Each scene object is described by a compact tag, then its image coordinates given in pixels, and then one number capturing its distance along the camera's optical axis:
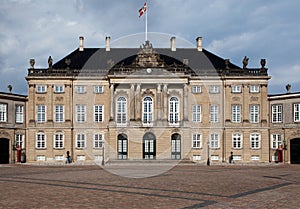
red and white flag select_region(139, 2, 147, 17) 42.84
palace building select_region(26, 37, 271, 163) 43.69
